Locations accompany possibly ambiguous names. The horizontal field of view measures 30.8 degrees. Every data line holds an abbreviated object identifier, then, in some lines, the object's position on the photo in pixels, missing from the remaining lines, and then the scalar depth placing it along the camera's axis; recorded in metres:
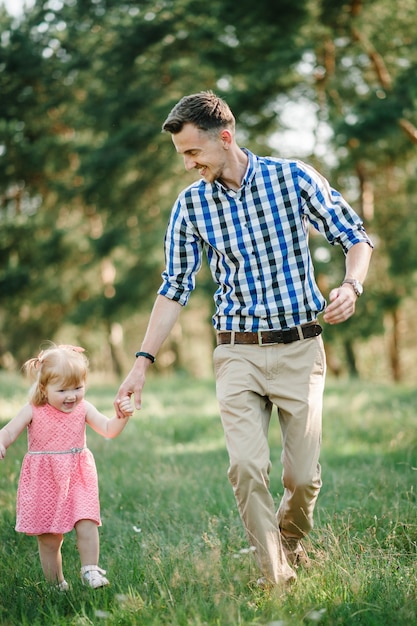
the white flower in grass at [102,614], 3.32
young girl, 4.21
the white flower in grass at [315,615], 3.15
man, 4.02
